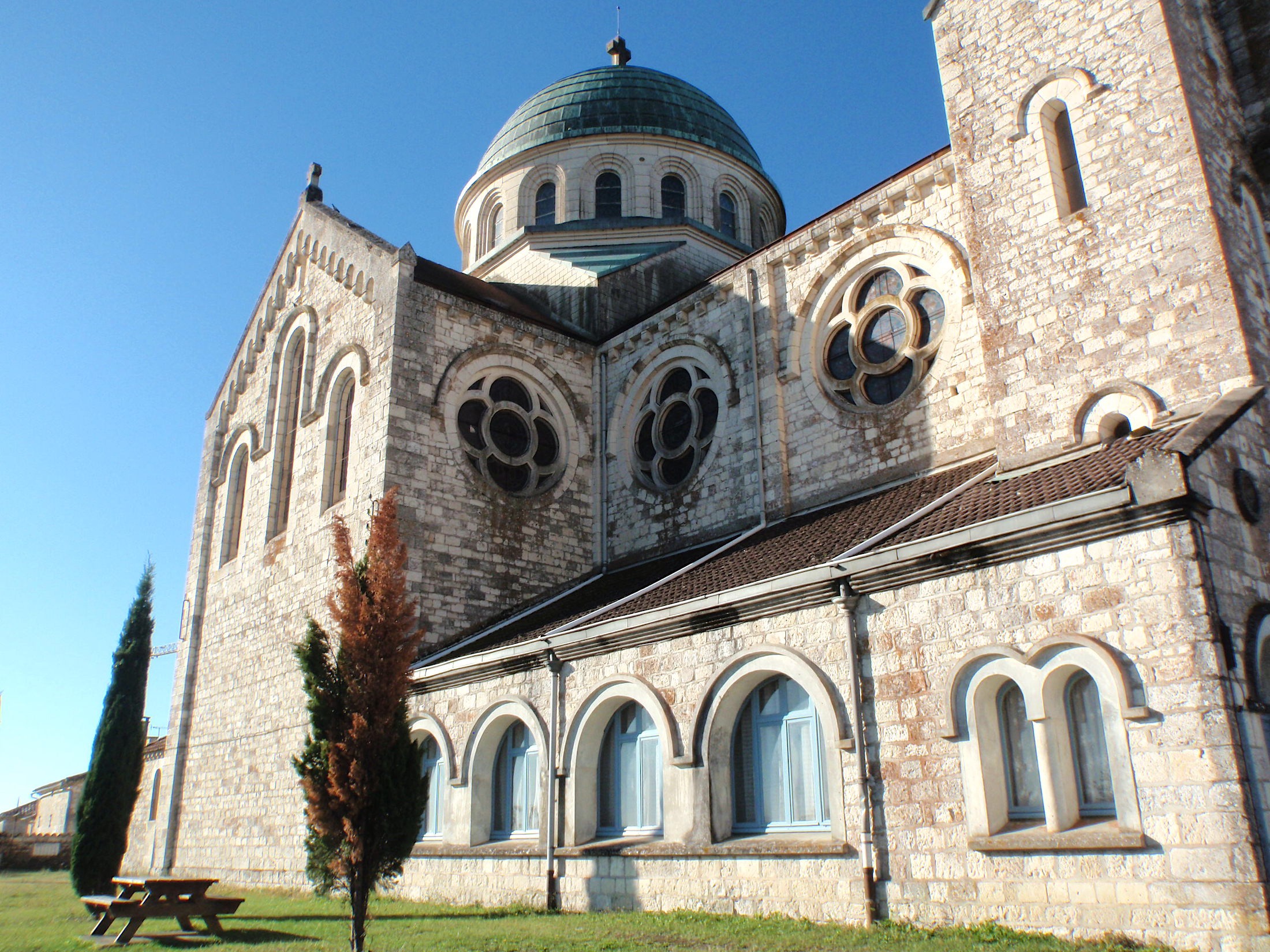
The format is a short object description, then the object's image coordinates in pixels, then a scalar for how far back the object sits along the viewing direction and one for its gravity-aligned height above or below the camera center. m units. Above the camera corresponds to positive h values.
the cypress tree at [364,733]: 10.02 +0.79
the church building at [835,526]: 7.98 +3.66
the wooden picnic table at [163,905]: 10.99 -0.84
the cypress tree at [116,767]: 18.62 +1.06
